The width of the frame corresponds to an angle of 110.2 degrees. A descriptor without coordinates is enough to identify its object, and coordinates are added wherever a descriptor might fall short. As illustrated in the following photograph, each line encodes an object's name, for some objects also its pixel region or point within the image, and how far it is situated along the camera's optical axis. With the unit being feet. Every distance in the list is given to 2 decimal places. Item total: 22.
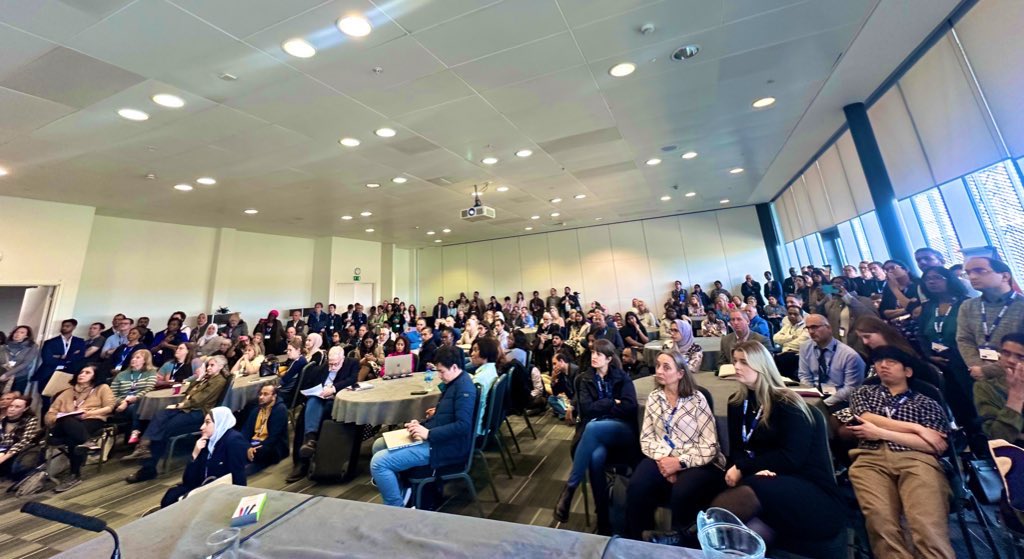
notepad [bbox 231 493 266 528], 4.10
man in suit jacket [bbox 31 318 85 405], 18.49
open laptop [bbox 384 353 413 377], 14.46
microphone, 2.54
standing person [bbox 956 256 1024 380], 7.84
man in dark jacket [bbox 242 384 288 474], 12.03
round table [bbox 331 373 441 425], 10.75
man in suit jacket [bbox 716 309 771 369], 12.34
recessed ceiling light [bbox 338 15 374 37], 9.05
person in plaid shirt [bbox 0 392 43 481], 11.81
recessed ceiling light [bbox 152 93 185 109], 11.57
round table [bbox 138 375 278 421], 13.35
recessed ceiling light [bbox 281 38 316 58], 9.66
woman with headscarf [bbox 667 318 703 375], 12.65
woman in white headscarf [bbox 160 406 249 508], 8.05
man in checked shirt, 5.59
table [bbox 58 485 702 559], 3.47
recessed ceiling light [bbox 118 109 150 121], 12.17
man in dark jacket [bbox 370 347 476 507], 8.30
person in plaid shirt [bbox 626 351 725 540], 6.64
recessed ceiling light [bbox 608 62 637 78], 11.71
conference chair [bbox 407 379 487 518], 8.42
